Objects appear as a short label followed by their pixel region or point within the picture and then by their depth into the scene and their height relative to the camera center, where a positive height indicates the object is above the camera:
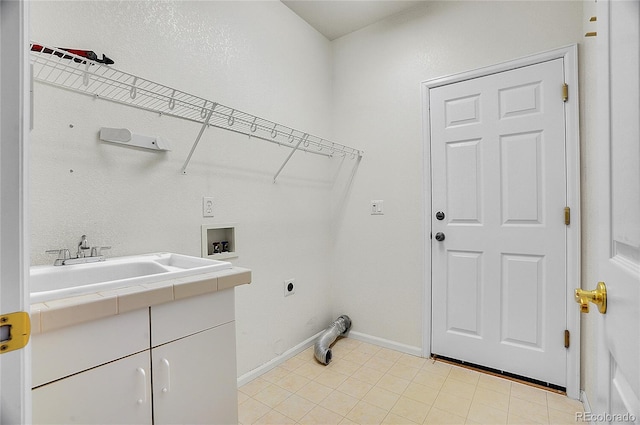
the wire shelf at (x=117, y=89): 1.14 +0.56
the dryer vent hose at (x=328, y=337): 2.21 -0.95
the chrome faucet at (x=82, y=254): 1.15 -0.15
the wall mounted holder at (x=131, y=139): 1.34 +0.34
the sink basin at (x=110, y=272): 0.86 -0.20
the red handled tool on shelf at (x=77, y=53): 1.02 +0.58
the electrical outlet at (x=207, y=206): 1.75 +0.04
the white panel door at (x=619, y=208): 0.48 +0.01
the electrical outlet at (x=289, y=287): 2.29 -0.54
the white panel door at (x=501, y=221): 1.86 -0.06
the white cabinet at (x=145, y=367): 0.75 -0.43
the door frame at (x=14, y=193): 0.40 +0.03
